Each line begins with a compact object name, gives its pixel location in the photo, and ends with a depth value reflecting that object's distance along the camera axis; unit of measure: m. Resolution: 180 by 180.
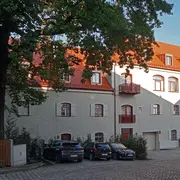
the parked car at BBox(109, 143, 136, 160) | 19.92
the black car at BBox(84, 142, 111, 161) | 19.03
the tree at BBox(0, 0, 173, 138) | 11.02
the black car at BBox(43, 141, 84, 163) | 17.18
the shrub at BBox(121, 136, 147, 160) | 21.67
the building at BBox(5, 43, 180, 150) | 23.49
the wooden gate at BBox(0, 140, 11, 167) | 14.18
